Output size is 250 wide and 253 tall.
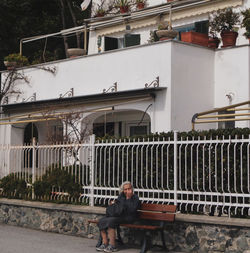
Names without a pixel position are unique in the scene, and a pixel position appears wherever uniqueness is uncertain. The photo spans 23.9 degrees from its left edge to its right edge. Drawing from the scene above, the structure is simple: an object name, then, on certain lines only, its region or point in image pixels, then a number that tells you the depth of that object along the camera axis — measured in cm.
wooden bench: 990
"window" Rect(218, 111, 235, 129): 1677
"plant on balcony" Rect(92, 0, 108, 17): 2319
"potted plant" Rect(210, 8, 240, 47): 1711
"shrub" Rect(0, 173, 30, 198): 1397
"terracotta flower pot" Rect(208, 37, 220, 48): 1770
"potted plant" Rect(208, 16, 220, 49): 1765
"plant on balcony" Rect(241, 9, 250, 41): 1684
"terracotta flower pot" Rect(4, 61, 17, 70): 2120
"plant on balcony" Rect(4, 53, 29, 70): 2123
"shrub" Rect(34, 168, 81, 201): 1245
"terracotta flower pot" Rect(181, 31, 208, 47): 1728
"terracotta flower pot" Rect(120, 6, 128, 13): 2238
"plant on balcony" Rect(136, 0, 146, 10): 2194
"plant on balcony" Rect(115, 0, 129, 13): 2236
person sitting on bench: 1026
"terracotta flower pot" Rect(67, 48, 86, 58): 1939
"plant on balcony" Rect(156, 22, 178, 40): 1650
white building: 1633
